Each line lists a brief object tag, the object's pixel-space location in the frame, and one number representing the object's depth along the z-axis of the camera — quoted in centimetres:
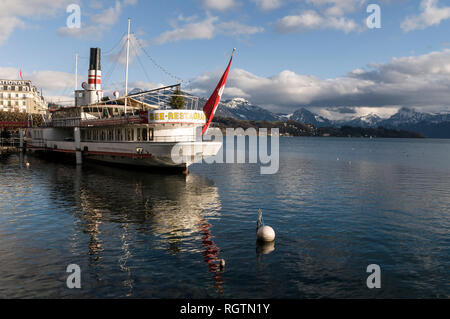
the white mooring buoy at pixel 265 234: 2162
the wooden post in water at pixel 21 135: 9682
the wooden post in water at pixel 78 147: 6525
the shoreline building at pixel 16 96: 16262
